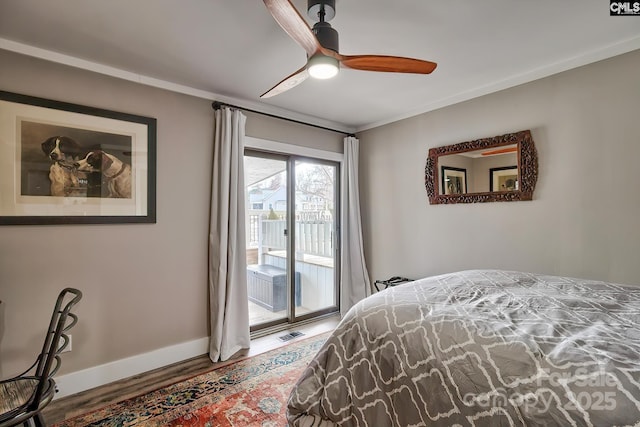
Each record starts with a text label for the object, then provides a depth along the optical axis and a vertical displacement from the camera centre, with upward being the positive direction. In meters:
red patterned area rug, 1.86 -1.24
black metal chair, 1.25 -0.79
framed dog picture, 2.02 +0.41
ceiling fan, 1.39 +0.89
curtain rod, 2.89 +1.09
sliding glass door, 3.40 -0.25
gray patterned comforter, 0.92 -0.53
